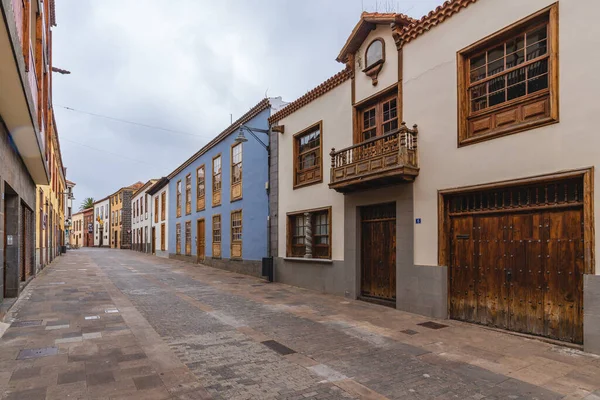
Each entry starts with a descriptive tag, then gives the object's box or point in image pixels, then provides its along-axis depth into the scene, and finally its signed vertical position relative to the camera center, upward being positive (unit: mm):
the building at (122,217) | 48969 -447
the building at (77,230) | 71438 -2986
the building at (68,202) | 40312 +1389
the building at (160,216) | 30781 -210
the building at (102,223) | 58500 -1387
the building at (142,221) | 36688 -767
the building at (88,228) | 67438 -2471
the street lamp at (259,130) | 14680 +3083
